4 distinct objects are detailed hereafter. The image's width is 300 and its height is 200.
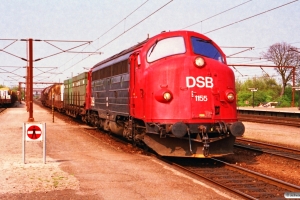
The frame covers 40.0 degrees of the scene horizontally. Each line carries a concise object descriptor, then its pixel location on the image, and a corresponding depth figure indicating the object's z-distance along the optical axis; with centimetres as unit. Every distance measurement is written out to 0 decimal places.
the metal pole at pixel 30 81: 2458
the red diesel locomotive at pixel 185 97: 1085
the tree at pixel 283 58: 6425
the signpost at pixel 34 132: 1112
